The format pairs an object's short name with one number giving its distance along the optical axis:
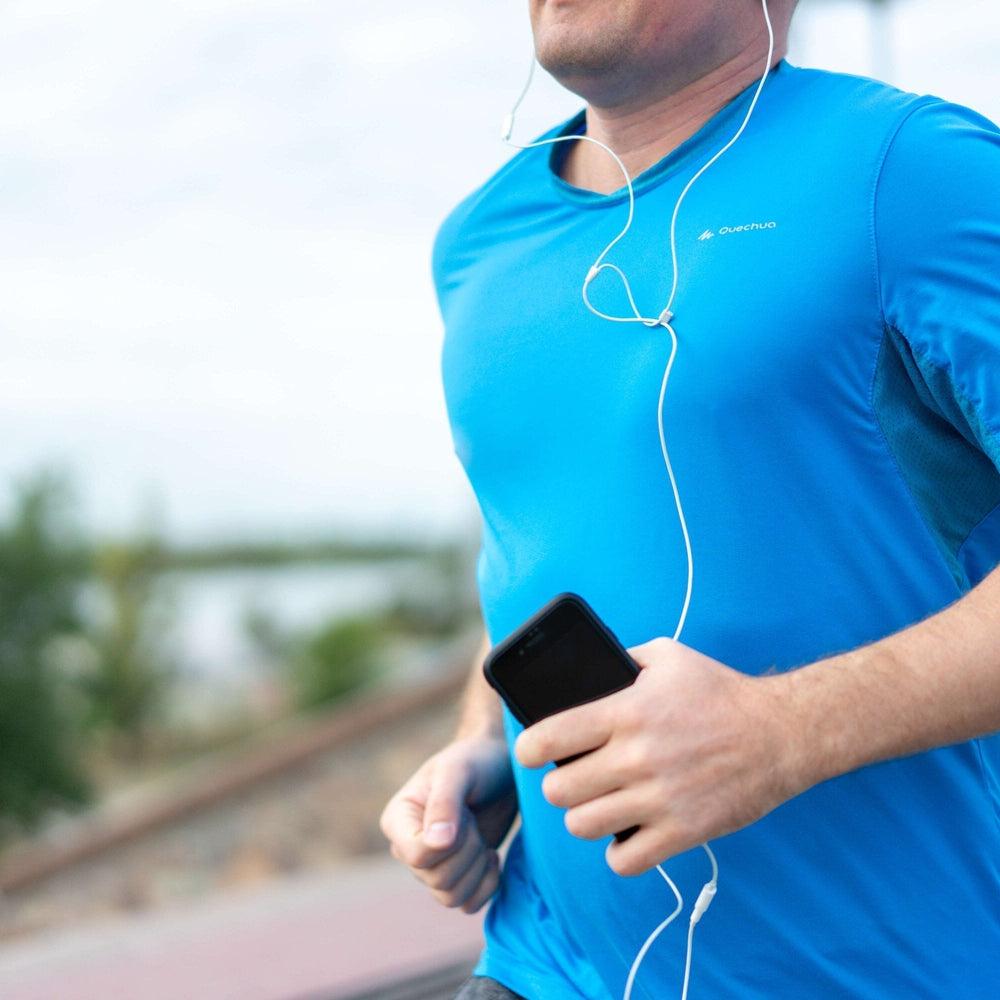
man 0.98
